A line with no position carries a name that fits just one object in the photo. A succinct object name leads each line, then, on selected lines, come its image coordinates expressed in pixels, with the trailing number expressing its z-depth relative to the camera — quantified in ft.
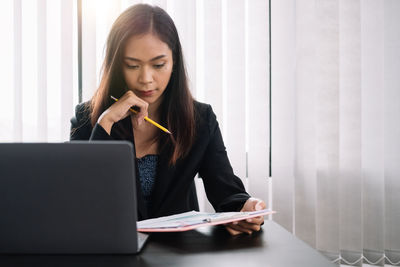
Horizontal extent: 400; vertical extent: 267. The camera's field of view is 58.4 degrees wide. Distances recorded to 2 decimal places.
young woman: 4.15
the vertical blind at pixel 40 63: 6.84
